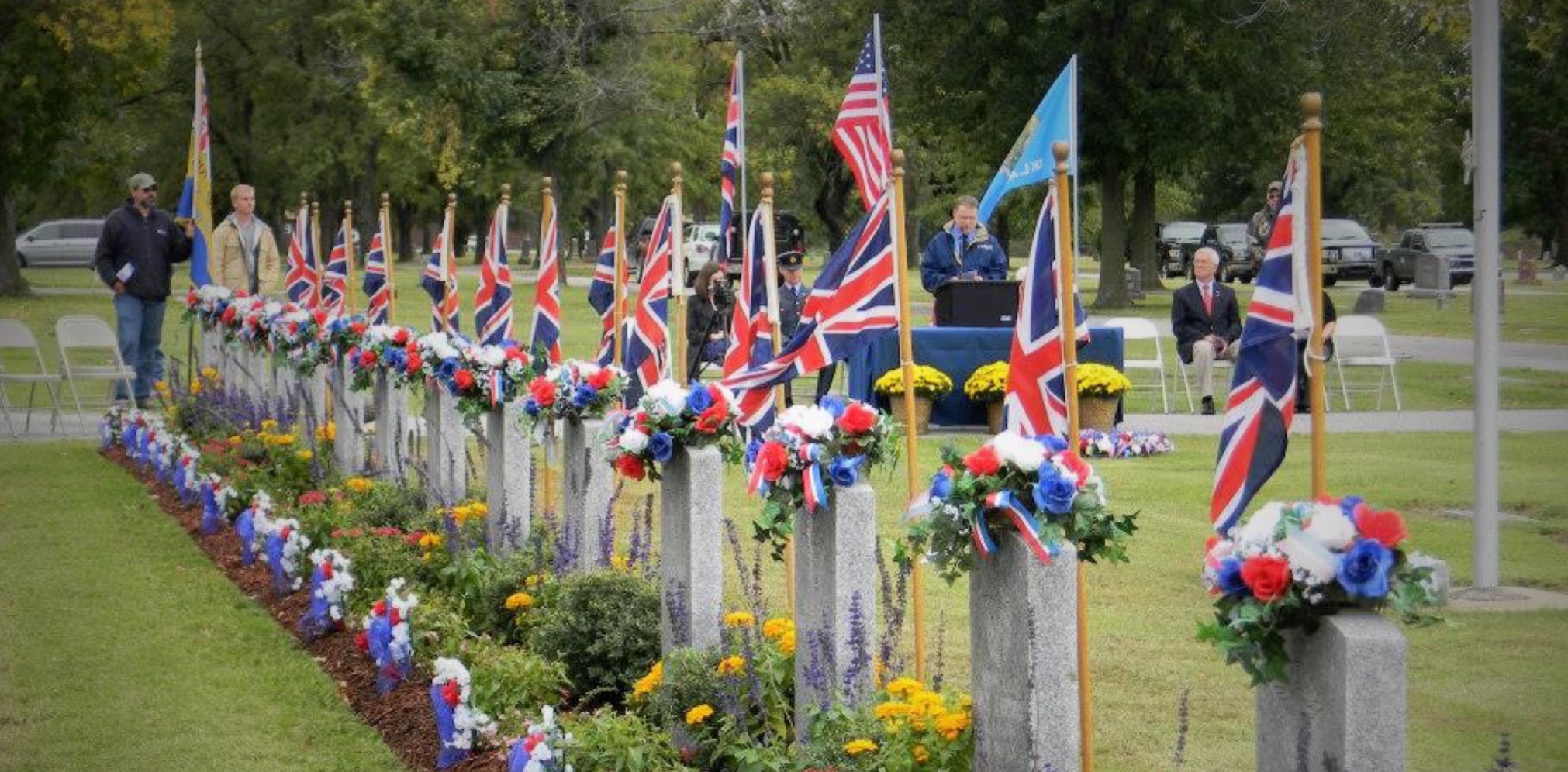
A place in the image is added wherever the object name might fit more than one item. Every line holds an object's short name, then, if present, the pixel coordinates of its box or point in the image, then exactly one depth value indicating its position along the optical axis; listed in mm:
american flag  9125
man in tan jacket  20016
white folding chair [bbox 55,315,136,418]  18906
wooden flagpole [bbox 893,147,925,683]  6980
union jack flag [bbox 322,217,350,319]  17891
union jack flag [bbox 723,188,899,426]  7688
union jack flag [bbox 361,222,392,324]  16641
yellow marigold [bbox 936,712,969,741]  5777
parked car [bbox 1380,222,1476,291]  52062
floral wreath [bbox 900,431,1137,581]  5438
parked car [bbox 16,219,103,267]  66938
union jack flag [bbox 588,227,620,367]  13312
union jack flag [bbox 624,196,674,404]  11109
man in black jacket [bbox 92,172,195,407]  19281
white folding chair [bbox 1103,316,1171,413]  21188
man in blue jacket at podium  19656
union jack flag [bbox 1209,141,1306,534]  5551
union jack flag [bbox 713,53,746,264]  11273
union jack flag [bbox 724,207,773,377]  9188
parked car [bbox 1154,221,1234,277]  65125
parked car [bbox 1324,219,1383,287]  53375
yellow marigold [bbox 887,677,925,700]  6027
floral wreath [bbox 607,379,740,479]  7664
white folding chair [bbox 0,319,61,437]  18609
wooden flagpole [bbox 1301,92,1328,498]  5562
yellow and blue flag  21500
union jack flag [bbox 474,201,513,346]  13328
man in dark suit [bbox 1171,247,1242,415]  20094
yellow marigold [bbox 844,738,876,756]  5738
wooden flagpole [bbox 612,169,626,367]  11492
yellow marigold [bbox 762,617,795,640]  7449
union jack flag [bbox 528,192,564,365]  12664
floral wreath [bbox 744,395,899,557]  6426
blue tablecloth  18469
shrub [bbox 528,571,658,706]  8023
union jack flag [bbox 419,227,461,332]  14727
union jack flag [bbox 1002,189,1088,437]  6613
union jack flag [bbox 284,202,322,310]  19141
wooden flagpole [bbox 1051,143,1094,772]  6484
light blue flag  15695
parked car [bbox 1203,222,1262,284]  57625
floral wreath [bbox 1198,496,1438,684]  4258
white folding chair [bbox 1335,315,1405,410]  20828
